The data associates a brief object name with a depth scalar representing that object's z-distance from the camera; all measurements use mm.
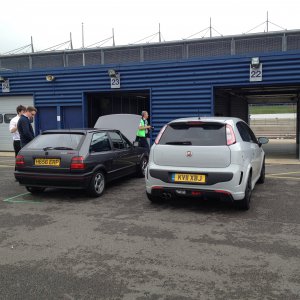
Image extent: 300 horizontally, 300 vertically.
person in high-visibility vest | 10984
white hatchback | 5617
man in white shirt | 9088
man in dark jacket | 8477
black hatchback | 6637
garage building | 12750
